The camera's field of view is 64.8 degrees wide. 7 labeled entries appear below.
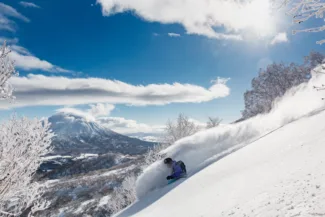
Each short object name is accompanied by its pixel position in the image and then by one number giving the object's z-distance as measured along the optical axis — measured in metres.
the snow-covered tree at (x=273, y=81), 51.44
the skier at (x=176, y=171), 17.45
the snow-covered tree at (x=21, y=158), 7.61
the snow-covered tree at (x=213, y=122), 60.20
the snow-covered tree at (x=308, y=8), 3.54
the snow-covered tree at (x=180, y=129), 52.78
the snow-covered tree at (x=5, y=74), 6.52
